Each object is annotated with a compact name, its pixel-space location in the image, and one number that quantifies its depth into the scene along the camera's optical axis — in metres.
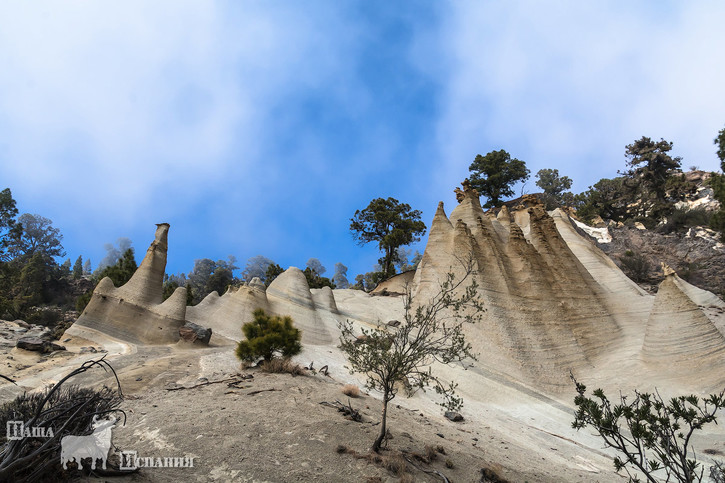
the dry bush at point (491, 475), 5.93
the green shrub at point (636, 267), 27.66
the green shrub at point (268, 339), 11.34
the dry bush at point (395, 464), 5.49
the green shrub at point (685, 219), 34.78
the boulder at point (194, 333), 14.40
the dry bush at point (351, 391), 9.79
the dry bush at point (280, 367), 10.82
